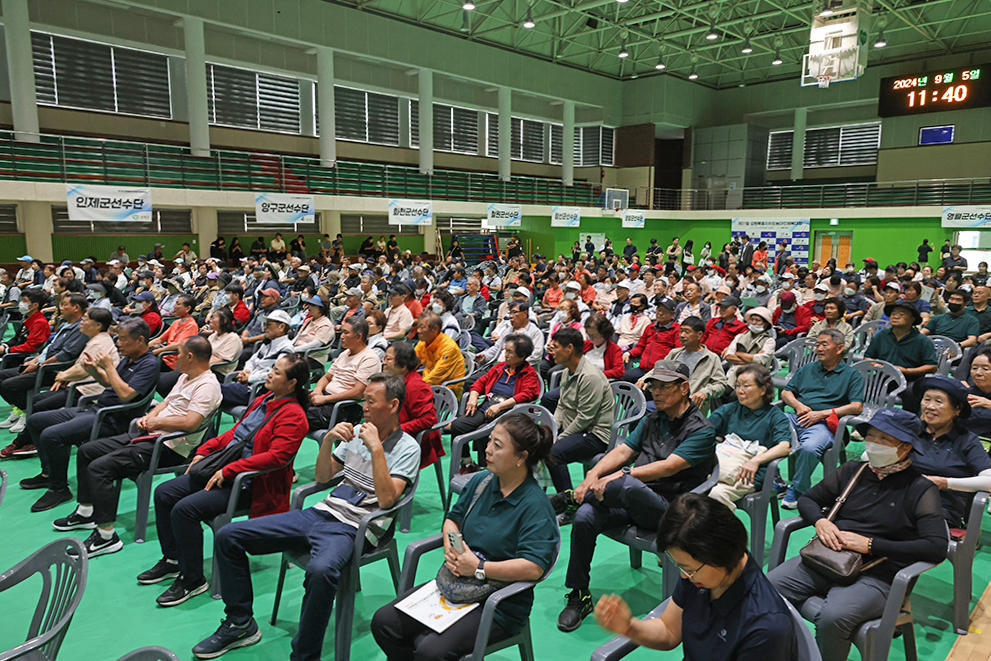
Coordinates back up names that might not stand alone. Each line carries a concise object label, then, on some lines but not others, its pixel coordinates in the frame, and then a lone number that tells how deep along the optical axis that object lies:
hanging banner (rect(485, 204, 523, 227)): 18.42
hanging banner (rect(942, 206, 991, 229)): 18.23
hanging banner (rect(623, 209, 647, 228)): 22.82
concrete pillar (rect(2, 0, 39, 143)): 14.08
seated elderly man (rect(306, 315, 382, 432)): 4.91
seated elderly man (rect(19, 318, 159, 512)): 4.46
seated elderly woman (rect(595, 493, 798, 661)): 1.73
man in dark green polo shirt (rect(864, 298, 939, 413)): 5.21
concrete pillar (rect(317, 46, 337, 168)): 19.11
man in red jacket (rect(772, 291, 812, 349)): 7.52
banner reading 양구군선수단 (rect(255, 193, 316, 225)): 15.03
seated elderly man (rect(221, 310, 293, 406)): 5.67
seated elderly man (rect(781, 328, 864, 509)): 4.06
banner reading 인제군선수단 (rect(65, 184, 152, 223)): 12.37
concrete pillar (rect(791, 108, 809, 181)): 26.62
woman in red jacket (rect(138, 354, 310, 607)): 3.30
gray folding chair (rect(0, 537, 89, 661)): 2.12
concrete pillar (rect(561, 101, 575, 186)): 25.86
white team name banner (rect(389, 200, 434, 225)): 16.66
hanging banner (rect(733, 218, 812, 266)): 23.20
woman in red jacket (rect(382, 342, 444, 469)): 4.04
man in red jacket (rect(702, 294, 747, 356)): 6.25
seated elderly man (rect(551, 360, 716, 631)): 3.01
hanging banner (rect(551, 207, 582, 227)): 20.05
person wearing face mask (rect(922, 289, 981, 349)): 6.39
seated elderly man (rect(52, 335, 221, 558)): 3.84
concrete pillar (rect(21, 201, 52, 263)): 15.32
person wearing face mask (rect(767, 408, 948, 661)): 2.38
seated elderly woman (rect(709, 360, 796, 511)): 3.31
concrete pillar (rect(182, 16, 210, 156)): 16.62
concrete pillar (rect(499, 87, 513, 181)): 23.75
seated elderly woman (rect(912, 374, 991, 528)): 3.08
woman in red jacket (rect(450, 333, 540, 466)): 4.69
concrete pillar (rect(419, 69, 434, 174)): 21.45
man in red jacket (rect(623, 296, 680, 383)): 6.15
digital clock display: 17.94
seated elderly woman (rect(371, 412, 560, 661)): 2.34
